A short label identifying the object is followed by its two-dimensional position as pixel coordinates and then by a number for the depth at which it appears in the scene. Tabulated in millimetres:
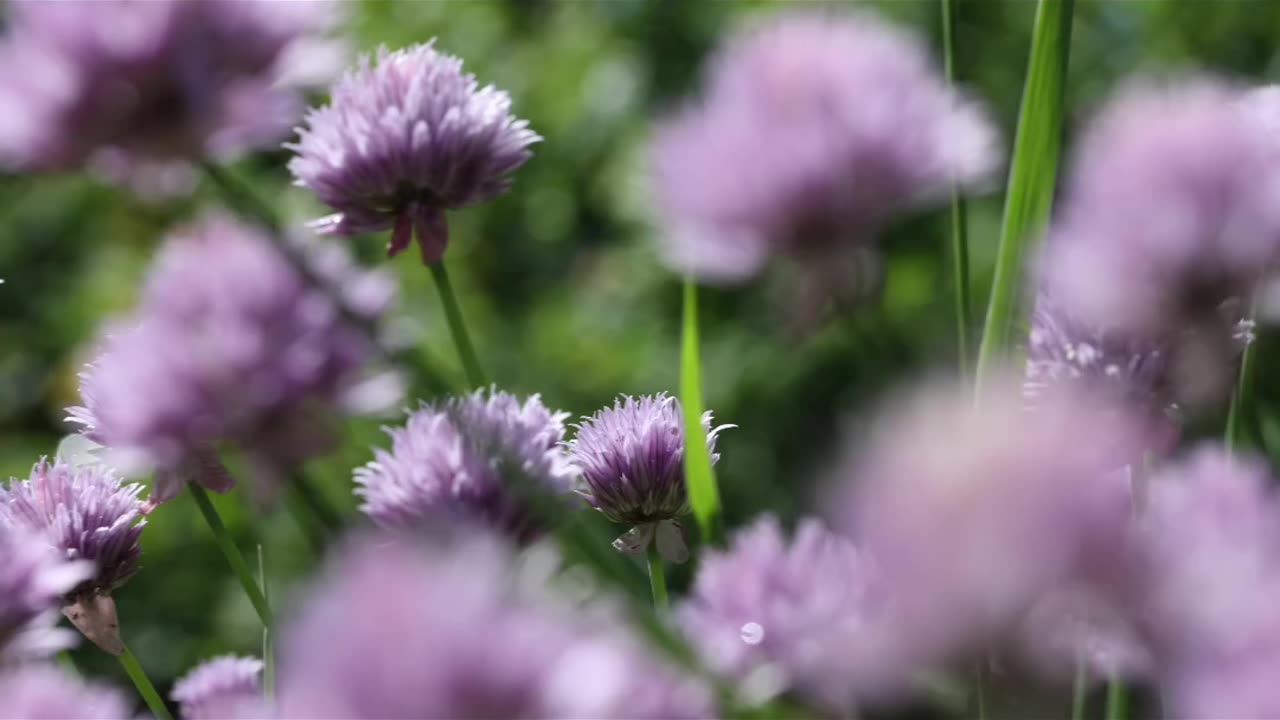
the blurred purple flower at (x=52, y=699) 608
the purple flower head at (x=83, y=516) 667
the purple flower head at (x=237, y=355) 601
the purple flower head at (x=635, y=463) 668
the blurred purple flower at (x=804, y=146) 598
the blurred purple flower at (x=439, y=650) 561
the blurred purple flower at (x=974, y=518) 565
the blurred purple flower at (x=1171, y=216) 601
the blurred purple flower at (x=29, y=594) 627
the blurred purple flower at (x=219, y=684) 658
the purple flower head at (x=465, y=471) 625
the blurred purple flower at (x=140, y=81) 604
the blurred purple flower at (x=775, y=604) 610
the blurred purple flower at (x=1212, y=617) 583
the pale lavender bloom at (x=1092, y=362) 638
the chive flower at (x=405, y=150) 661
